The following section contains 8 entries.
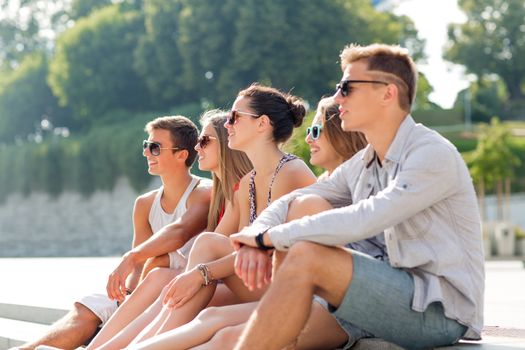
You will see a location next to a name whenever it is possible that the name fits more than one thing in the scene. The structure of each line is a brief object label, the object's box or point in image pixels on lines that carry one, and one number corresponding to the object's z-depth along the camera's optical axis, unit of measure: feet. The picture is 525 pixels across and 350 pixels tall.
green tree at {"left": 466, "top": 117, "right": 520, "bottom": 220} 93.15
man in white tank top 16.75
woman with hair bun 15.33
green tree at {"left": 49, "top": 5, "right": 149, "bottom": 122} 132.46
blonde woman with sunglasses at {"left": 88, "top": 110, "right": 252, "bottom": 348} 15.29
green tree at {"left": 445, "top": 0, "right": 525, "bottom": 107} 151.74
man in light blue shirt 11.04
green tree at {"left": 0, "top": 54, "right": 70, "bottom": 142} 147.84
